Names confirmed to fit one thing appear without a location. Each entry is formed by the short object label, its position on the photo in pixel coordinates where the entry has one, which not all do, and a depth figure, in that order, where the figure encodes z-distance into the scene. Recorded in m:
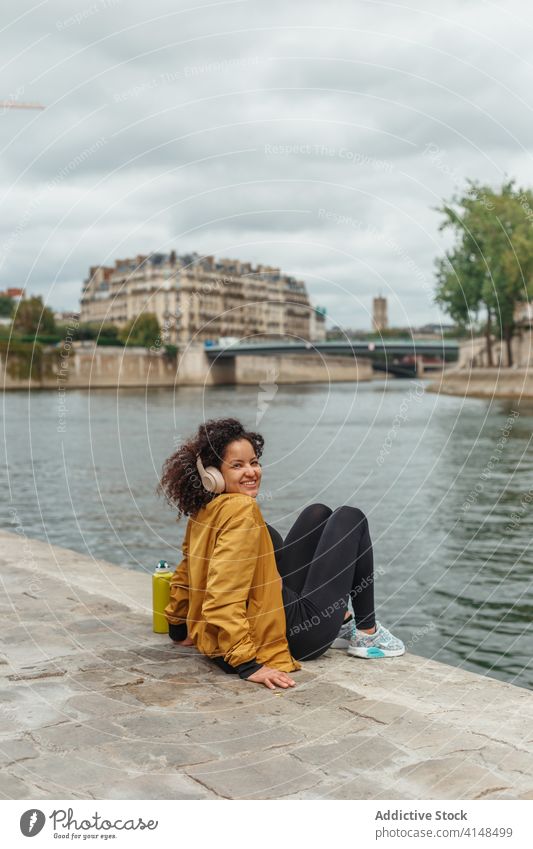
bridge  45.69
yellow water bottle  5.69
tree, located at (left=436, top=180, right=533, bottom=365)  58.81
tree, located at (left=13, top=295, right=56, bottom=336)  98.56
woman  4.68
